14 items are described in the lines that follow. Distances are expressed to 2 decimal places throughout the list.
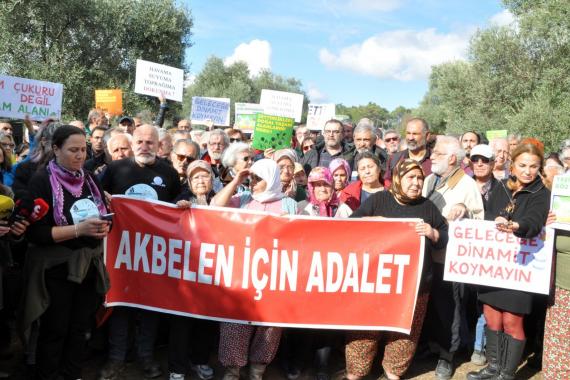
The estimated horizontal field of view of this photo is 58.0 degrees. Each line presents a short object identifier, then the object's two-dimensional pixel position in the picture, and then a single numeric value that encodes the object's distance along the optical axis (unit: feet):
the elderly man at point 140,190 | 14.15
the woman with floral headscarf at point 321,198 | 15.96
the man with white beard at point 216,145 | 20.94
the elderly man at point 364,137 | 22.94
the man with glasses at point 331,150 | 23.93
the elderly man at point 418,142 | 19.83
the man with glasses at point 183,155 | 17.47
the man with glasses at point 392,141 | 28.52
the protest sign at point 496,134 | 34.39
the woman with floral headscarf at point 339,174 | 18.38
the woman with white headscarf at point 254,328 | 13.87
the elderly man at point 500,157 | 22.47
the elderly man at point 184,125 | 32.33
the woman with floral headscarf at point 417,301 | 14.03
